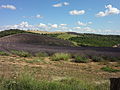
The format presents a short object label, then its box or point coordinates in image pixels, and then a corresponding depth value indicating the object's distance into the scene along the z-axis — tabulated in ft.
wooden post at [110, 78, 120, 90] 8.01
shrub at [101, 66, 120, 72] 25.30
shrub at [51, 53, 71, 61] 35.39
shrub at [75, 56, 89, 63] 34.50
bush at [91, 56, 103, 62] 37.27
